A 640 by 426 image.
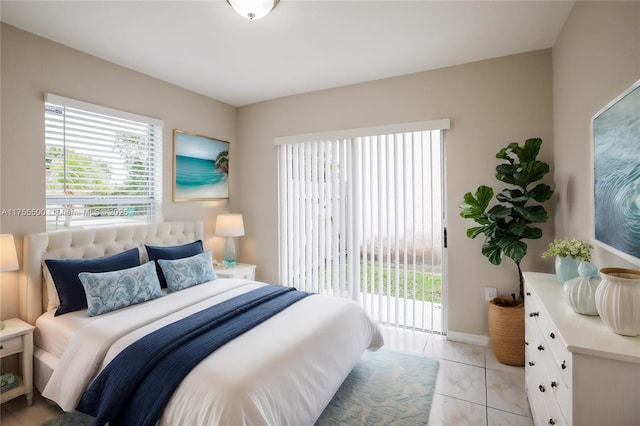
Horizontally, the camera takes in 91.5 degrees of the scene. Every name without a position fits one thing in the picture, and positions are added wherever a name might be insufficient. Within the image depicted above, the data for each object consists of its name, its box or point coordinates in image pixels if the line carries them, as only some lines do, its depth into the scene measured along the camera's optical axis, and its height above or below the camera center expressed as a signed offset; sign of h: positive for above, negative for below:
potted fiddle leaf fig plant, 2.51 -0.06
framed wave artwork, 1.24 +0.16
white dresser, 1.05 -0.58
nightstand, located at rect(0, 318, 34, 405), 2.04 -0.90
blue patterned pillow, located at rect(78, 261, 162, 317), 2.25 -0.56
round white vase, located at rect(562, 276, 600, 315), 1.37 -0.37
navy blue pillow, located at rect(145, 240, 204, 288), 2.91 -0.37
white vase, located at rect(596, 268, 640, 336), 1.14 -0.34
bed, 1.46 -0.79
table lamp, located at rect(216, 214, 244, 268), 3.86 -0.21
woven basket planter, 2.58 -1.01
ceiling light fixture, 1.94 +1.32
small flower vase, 1.73 -0.31
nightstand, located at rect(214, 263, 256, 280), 3.61 -0.68
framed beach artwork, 3.58 +0.59
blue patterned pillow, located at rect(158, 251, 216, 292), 2.81 -0.53
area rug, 2.01 -1.32
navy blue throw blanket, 1.50 -0.79
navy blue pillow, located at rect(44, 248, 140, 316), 2.29 -0.48
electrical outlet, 2.94 -0.76
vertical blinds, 3.24 -0.09
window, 2.58 +0.47
